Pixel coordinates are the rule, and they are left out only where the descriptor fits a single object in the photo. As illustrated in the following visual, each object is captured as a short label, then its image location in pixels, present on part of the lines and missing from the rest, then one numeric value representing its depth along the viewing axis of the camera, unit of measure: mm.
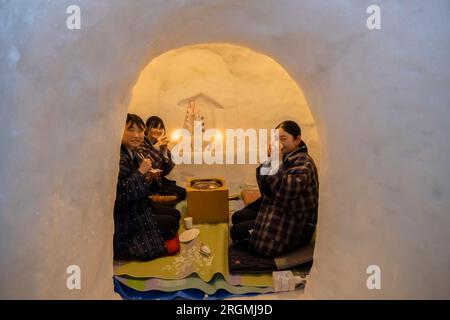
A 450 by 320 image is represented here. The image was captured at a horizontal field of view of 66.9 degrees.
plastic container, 1652
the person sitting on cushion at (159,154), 2666
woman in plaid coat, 1767
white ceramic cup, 2451
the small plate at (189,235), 2237
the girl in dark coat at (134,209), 1741
